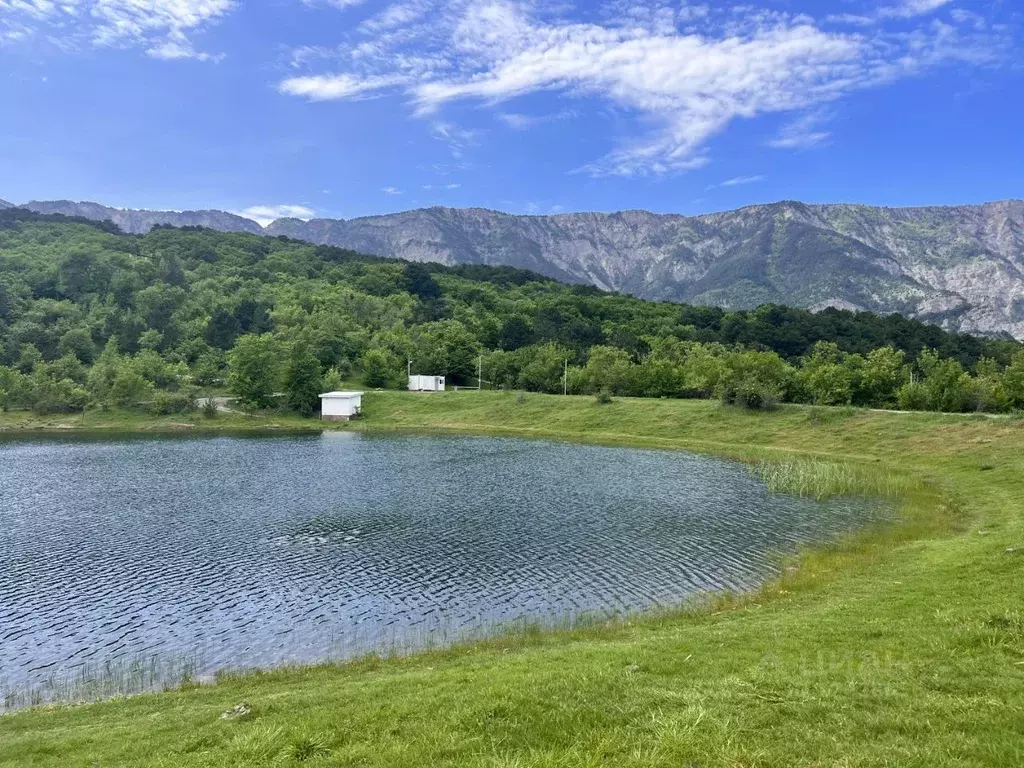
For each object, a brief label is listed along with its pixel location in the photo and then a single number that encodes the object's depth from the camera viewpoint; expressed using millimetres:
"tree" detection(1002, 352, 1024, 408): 68688
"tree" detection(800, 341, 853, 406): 82562
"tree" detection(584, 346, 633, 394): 106438
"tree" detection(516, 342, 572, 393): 119375
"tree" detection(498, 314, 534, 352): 156662
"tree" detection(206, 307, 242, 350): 151875
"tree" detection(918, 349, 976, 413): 71438
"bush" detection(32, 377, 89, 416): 100812
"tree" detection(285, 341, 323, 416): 107000
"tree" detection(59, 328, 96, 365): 132625
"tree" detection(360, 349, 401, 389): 128000
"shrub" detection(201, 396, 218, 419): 101812
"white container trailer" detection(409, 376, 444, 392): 124812
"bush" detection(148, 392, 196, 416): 101562
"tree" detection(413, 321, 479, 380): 134625
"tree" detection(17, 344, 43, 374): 124369
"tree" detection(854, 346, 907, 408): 83000
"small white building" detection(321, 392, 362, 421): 101688
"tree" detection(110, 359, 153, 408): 102625
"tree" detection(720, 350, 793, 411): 79375
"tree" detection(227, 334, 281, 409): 107125
